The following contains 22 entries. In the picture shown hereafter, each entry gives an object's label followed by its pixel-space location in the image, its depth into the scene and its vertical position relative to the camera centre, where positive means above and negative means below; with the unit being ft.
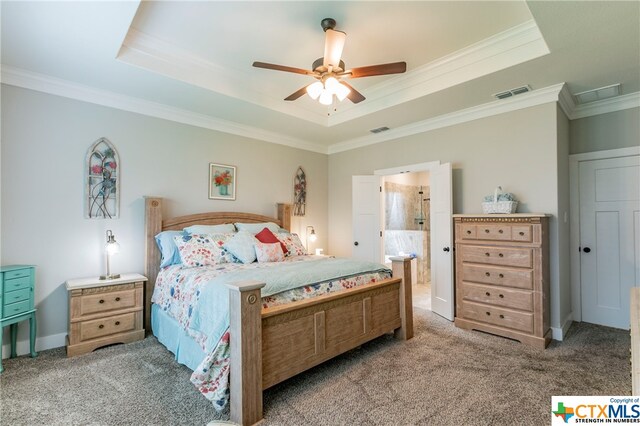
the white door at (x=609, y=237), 11.23 -0.72
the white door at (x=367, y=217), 15.90 +0.06
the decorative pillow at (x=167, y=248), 10.96 -1.06
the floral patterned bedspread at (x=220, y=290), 6.48 -1.91
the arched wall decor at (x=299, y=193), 16.98 +1.40
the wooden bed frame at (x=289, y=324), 6.23 -2.74
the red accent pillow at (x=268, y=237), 12.22 -0.76
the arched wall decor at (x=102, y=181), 10.66 +1.31
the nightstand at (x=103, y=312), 9.21 -2.93
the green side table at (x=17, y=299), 8.35 -2.23
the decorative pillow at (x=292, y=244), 13.17 -1.12
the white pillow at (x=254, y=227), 13.21 -0.37
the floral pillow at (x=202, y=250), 10.38 -1.09
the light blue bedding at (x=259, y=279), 6.81 -1.63
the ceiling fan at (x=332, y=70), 7.79 +3.88
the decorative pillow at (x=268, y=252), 11.33 -1.27
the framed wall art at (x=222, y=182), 13.74 +1.66
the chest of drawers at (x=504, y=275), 9.97 -1.96
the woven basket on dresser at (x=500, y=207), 10.85 +0.41
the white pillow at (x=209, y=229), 11.85 -0.41
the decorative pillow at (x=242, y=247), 11.08 -1.04
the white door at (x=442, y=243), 12.56 -1.04
